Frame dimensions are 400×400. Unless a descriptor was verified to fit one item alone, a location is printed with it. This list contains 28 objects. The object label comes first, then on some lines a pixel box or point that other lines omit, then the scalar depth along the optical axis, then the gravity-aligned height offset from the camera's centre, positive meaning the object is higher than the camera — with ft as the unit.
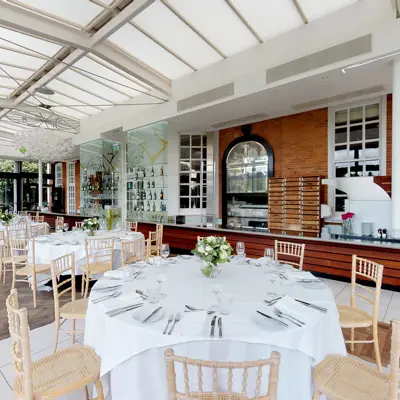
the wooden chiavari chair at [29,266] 13.91 -3.49
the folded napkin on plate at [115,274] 8.96 -2.41
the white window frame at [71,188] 52.80 +1.77
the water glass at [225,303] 6.20 -2.35
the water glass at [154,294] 6.80 -2.33
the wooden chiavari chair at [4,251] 17.83 -3.72
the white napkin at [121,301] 6.58 -2.46
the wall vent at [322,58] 15.02 +7.80
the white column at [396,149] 14.99 +2.45
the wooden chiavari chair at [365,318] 8.23 -3.58
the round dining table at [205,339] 5.49 -2.77
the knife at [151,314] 5.85 -2.47
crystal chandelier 26.99 +5.24
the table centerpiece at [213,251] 8.35 -1.56
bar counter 15.66 -3.27
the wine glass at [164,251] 10.29 -1.92
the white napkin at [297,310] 6.03 -2.49
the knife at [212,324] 5.36 -2.50
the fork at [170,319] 5.54 -2.49
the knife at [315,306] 6.45 -2.50
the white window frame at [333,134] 21.98 +5.02
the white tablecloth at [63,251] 15.75 -2.92
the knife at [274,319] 5.69 -2.48
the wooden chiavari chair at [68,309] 8.44 -3.37
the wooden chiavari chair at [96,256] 14.43 -3.17
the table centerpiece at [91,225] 18.11 -1.73
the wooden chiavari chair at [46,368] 5.13 -3.55
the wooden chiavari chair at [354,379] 4.74 -3.64
